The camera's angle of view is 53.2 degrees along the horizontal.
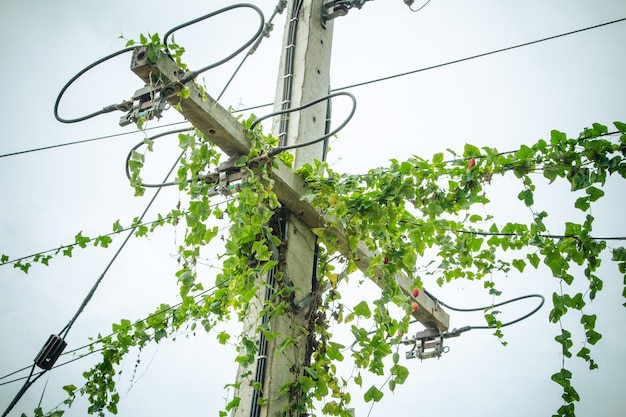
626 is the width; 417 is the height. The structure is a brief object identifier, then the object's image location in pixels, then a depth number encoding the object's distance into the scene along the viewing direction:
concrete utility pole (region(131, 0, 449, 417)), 2.43
